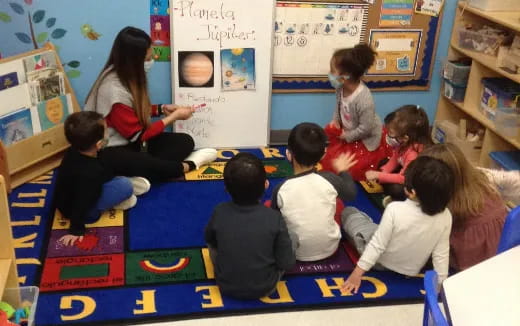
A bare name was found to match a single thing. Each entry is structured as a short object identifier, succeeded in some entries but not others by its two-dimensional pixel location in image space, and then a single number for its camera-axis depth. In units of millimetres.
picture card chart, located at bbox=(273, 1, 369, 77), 3318
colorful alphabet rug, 2148
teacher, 2829
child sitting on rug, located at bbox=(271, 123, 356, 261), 2285
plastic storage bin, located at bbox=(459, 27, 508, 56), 3266
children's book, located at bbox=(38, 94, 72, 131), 2998
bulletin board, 3336
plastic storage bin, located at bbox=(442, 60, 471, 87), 3475
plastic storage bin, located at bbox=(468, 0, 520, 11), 3207
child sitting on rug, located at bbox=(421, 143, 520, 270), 2291
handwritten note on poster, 3221
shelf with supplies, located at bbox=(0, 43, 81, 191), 2812
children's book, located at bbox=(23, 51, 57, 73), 2914
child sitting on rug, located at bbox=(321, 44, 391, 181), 3002
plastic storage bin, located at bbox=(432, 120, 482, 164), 3471
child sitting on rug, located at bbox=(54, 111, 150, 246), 2525
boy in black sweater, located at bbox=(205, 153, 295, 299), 2092
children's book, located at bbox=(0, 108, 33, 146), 2797
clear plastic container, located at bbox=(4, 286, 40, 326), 1890
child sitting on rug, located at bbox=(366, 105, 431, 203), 2744
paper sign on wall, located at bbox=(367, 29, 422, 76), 3467
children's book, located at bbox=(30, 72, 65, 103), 2945
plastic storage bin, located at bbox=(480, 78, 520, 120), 3150
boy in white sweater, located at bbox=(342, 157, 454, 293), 2133
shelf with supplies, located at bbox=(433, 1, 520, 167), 3141
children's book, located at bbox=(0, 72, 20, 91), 2787
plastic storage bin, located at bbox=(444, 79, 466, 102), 3541
